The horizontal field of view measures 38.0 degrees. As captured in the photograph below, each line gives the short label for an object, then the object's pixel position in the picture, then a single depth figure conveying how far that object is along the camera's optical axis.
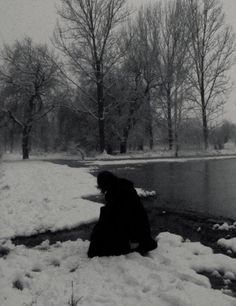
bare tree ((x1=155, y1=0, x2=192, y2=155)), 33.98
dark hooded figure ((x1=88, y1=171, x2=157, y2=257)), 5.39
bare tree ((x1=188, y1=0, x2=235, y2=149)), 36.34
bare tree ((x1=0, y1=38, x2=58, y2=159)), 33.53
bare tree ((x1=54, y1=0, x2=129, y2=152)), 31.42
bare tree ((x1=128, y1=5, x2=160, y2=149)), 35.84
